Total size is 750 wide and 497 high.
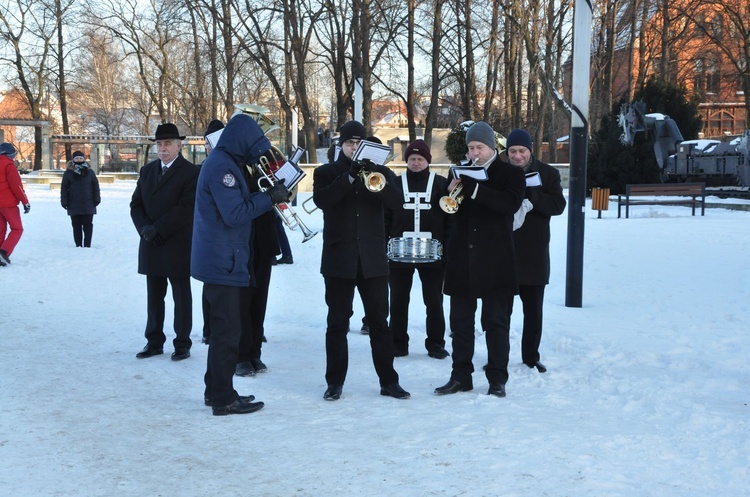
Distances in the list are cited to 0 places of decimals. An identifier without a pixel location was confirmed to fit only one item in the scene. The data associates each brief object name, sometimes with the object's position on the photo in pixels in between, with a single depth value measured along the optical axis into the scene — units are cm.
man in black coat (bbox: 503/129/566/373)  677
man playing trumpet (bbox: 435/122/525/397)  600
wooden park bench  2125
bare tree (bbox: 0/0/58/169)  4969
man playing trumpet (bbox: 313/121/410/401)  592
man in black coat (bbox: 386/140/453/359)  750
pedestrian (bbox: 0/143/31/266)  1281
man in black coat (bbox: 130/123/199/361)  731
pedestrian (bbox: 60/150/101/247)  1566
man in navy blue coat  557
